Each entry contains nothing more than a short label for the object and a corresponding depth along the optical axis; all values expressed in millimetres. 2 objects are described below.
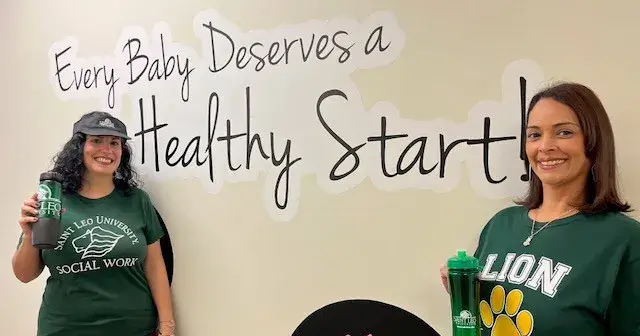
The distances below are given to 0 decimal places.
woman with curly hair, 1822
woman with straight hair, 1195
